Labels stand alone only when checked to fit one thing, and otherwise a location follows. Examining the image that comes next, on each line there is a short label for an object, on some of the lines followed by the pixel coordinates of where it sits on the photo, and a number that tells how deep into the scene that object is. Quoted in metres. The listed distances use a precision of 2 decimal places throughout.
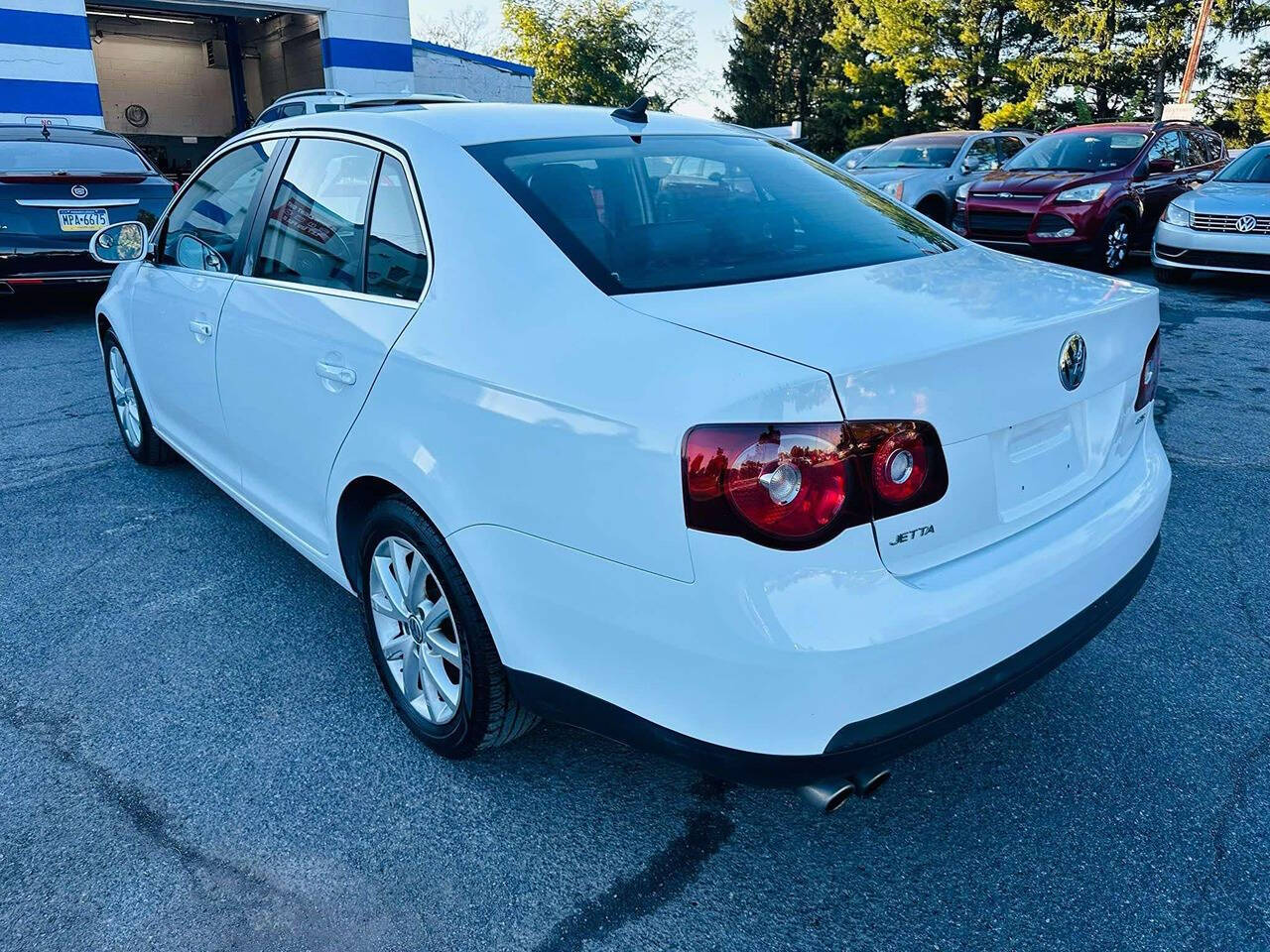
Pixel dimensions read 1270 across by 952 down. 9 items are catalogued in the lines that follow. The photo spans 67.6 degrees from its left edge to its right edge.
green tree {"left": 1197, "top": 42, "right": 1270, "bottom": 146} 29.86
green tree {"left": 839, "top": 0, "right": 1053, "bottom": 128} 33.88
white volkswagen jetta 1.64
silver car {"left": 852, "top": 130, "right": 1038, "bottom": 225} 12.23
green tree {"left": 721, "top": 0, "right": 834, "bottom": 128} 42.38
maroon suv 9.85
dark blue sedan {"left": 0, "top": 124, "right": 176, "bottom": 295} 7.21
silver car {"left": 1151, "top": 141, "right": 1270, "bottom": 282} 8.56
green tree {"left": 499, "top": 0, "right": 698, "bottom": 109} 38.34
